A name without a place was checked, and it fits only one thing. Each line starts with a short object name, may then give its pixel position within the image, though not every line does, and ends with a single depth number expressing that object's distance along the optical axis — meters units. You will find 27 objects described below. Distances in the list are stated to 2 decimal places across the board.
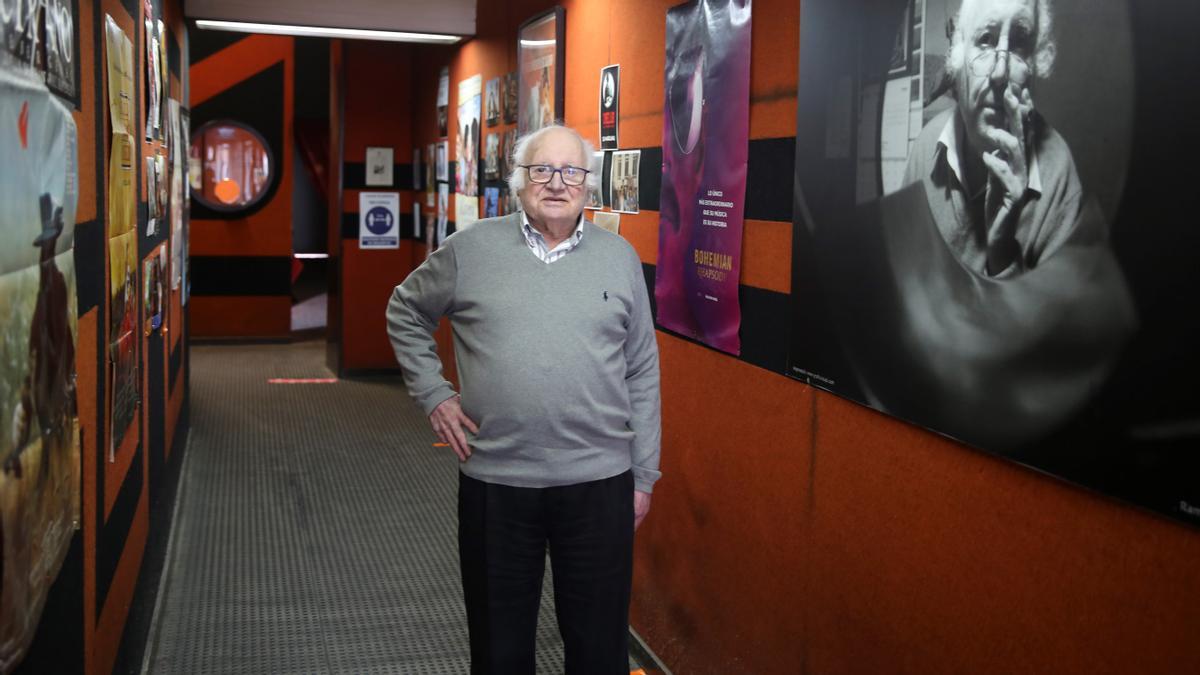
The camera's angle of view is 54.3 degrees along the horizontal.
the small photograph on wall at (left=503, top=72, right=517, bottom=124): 5.66
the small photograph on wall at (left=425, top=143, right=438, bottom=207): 8.10
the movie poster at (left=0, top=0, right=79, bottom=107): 1.44
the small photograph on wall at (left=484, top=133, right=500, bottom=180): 5.99
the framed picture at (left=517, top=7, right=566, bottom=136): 4.74
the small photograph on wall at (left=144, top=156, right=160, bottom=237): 4.05
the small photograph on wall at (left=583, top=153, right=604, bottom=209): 4.13
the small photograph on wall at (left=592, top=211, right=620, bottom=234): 3.96
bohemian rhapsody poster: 2.95
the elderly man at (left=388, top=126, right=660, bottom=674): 2.43
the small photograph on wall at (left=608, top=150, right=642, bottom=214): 3.78
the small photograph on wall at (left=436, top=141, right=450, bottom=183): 7.60
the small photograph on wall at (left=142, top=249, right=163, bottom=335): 3.90
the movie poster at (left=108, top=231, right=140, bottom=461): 2.92
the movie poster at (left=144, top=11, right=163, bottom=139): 3.99
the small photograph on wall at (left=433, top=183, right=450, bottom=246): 7.57
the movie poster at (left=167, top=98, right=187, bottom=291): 5.36
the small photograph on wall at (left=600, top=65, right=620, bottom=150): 3.98
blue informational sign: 8.89
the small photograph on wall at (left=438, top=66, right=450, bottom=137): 7.65
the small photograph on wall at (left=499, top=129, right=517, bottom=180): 5.56
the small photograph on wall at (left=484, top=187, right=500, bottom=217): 5.95
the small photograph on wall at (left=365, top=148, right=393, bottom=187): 8.91
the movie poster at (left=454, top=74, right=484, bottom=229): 6.57
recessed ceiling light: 6.32
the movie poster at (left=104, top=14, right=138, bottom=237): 2.83
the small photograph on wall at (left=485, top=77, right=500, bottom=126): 6.06
